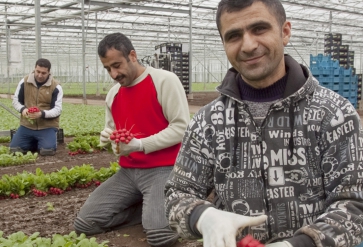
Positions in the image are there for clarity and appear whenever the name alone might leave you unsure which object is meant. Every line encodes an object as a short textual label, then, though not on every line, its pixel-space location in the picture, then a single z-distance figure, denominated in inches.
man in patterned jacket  64.7
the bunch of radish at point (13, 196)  200.9
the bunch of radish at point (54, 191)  205.2
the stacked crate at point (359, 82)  673.4
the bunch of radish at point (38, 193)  201.5
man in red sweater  148.9
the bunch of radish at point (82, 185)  215.2
